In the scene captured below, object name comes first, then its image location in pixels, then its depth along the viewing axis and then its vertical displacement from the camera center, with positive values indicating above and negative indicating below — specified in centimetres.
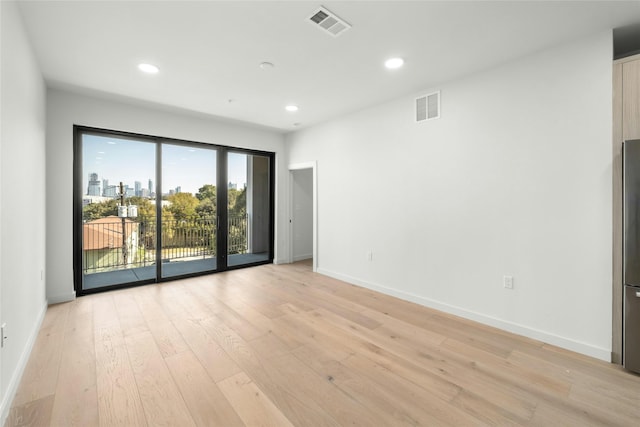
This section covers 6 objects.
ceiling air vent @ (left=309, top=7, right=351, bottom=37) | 218 +150
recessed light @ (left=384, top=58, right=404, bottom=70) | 287 +151
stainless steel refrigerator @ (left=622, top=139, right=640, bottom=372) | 215 -33
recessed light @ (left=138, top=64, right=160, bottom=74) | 298 +154
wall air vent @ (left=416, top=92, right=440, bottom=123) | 345 +128
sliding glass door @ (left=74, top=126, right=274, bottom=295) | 409 +8
